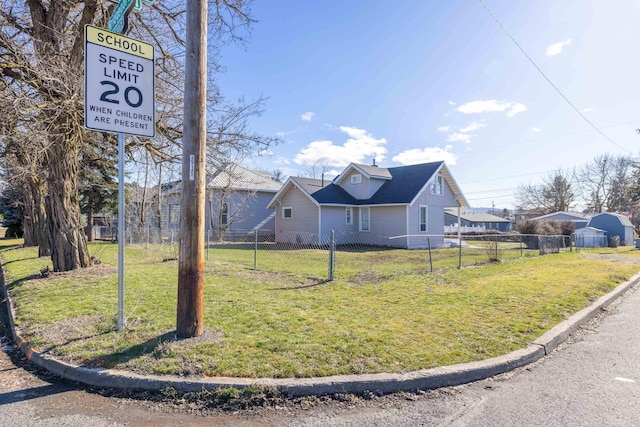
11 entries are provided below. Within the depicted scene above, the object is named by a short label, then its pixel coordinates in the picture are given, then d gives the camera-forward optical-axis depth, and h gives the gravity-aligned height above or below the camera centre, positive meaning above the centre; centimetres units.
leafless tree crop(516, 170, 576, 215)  5309 +403
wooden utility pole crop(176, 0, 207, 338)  472 +54
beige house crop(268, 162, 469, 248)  2297 +140
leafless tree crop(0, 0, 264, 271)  767 +305
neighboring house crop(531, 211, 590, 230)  3938 +79
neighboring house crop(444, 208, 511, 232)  5800 +69
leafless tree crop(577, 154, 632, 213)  4941 +443
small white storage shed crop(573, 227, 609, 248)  2786 -102
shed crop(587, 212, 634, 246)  3070 -9
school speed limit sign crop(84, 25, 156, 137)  470 +189
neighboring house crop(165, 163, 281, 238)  2884 +156
